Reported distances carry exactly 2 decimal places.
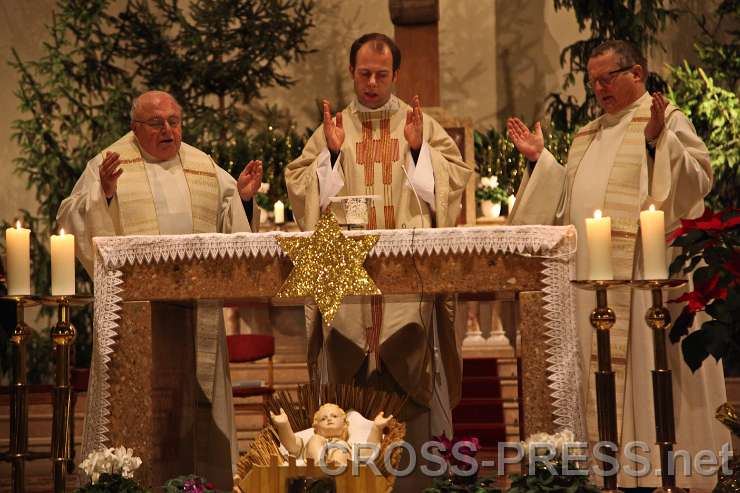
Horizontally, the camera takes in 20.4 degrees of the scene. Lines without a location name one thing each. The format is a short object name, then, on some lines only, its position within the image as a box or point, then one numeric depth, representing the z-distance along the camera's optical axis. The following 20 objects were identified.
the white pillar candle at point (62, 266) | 7.25
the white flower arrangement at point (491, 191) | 16.36
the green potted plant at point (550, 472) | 6.56
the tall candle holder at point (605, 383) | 6.91
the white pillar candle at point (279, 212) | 15.93
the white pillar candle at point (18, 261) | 7.36
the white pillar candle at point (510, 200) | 15.03
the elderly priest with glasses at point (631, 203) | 8.93
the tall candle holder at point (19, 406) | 7.40
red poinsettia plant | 7.06
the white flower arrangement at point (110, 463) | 6.96
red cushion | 13.78
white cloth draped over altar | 7.39
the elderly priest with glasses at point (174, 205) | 8.90
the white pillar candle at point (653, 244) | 7.00
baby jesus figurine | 6.82
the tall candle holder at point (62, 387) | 7.13
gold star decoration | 7.55
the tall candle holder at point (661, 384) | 6.94
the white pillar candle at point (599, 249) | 6.98
